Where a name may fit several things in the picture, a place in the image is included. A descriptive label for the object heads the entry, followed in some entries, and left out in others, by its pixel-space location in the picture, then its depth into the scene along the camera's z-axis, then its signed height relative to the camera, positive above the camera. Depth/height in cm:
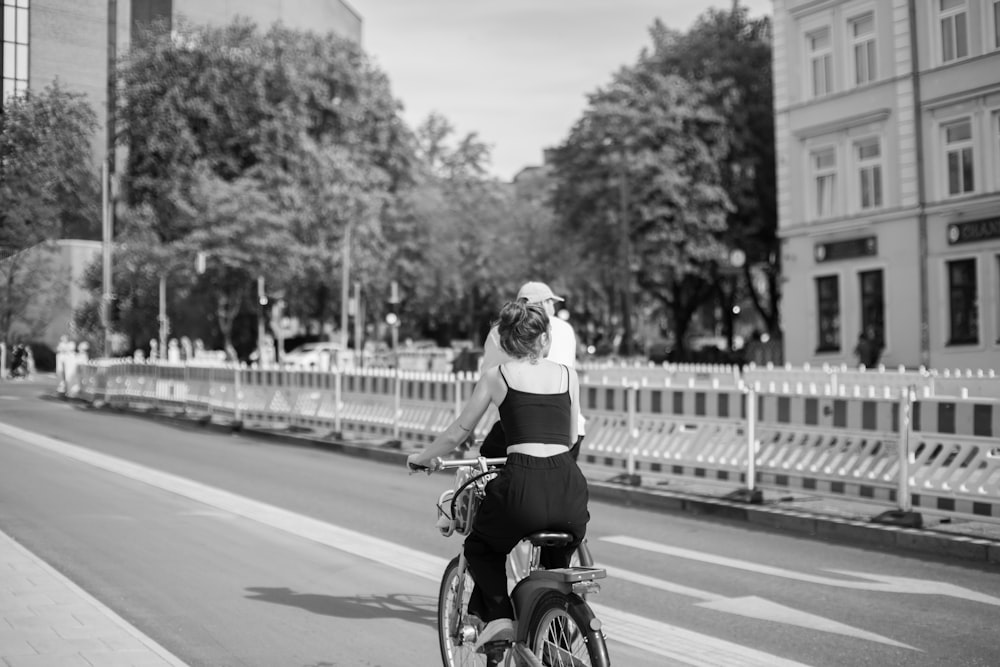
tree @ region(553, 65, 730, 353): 3875 +696
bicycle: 399 -91
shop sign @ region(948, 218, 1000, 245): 2689 +339
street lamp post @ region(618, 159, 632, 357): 3525 +358
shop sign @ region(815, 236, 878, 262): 3027 +337
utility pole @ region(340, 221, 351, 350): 4419 +400
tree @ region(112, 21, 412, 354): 3706 +848
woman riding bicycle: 422 -37
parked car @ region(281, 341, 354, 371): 4529 +67
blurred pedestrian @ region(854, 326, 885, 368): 2847 +43
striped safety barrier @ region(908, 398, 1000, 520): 989 -86
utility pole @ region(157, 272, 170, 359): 4226 +229
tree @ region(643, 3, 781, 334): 3994 +954
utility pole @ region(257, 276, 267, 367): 3873 +194
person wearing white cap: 524 +14
